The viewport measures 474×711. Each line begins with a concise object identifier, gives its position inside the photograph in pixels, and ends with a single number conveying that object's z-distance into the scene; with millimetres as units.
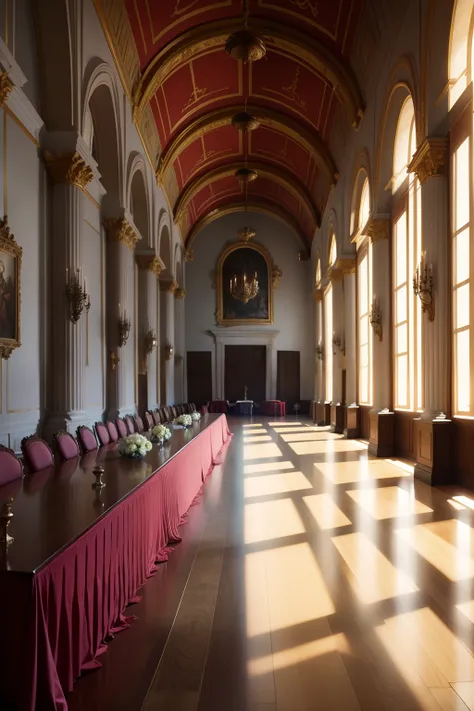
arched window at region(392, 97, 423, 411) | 10016
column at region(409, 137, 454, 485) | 7684
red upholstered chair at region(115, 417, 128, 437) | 8681
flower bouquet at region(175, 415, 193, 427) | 9721
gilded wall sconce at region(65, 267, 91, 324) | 8094
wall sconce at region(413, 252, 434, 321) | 7891
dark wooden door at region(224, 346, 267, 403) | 24422
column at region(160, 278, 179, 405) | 18500
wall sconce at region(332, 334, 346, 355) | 15883
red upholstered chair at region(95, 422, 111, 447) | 7570
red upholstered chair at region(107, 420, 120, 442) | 8183
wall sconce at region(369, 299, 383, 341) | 11227
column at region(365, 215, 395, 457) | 11125
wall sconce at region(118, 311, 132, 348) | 11336
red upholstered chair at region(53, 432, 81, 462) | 5695
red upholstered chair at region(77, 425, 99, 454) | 6625
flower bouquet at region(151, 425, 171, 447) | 6848
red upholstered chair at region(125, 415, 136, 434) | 9406
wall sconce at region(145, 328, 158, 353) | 14656
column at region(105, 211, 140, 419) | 11211
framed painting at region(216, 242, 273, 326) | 24438
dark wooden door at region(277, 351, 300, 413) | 24562
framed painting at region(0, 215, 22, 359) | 6535
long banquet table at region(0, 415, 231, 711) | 2289
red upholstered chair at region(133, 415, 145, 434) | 10061
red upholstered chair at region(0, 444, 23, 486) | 4250
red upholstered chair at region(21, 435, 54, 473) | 4934
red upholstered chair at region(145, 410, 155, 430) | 10925
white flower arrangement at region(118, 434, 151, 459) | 5316
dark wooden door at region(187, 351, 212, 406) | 24297
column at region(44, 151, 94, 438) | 8031
